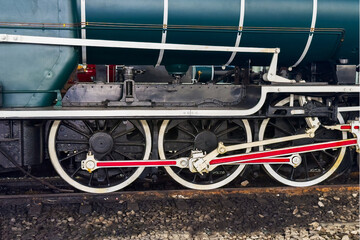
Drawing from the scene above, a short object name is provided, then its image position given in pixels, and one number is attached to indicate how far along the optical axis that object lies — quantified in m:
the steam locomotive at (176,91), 4.71
